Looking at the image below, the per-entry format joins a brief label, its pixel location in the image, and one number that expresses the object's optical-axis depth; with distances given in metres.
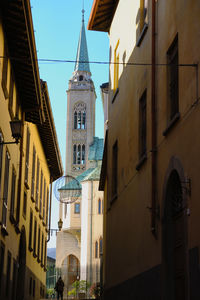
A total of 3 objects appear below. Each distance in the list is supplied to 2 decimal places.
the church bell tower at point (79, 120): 110.69
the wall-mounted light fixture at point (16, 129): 15.42
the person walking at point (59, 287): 33.88
